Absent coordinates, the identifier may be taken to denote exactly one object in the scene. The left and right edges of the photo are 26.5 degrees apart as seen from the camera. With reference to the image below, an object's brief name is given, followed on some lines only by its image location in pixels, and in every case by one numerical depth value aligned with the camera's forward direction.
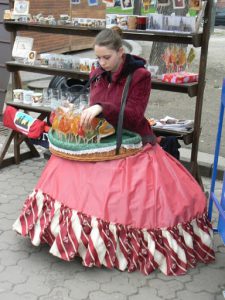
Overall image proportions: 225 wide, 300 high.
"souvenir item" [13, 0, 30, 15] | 4.40
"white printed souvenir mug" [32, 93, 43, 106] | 4.47
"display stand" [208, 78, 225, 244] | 2.75
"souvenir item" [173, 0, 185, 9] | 3.75
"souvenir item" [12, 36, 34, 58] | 4.46
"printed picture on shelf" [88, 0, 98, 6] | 4.29
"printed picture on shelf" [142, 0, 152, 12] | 3.85
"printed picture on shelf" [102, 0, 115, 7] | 3.98
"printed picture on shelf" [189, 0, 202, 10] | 3.58
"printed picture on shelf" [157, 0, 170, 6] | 3.79
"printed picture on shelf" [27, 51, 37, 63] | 4.46
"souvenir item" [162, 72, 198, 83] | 3.70
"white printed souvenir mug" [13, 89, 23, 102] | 4.59
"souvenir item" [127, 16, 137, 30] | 3.81
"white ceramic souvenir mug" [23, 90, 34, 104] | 4.53
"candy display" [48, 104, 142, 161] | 3.08
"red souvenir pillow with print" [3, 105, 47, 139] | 4.24
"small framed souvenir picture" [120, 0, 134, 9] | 4.01
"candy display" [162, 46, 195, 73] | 3.84
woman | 2.96
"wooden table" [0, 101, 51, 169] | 4.51
